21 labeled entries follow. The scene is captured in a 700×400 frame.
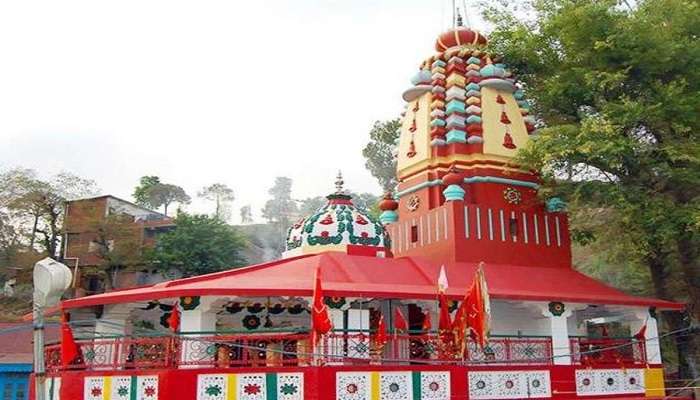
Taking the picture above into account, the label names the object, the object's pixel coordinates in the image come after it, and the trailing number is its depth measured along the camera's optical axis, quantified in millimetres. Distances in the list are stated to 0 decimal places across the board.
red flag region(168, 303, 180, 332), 12062
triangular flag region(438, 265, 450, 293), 11781
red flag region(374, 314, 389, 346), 11852
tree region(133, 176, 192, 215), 64562
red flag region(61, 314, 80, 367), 11562
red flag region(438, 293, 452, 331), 11930
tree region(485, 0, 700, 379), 15133
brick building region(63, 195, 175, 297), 37594
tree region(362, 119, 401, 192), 38812
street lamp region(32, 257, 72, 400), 6453
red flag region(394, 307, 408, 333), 12789
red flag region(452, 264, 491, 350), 11797
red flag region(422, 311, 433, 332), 12891
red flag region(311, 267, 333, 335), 11133
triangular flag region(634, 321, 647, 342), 14529
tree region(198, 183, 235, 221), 74500
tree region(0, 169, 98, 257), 38094
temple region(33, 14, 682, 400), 11516
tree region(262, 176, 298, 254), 80431
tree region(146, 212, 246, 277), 38875
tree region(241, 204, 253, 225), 80312
